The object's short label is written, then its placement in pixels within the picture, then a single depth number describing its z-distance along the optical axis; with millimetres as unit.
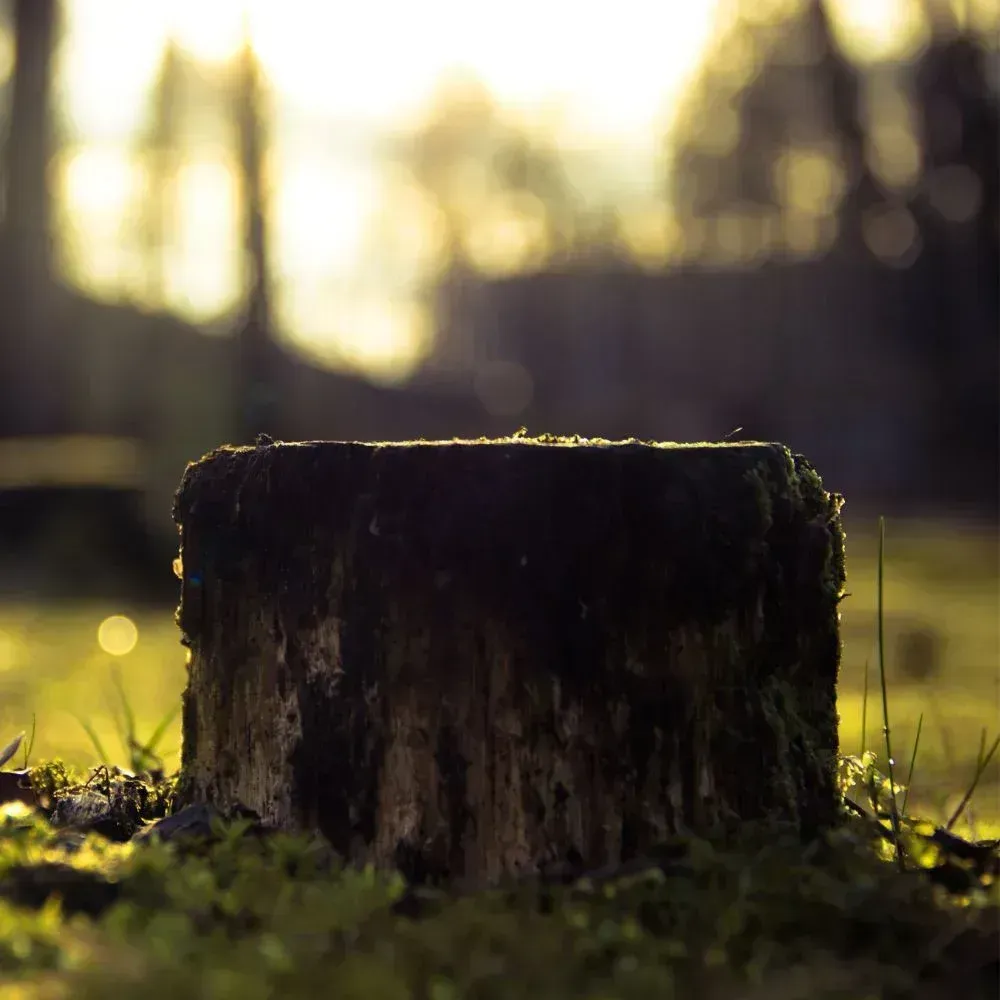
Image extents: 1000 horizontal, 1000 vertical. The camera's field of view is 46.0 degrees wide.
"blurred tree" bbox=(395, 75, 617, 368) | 38250
